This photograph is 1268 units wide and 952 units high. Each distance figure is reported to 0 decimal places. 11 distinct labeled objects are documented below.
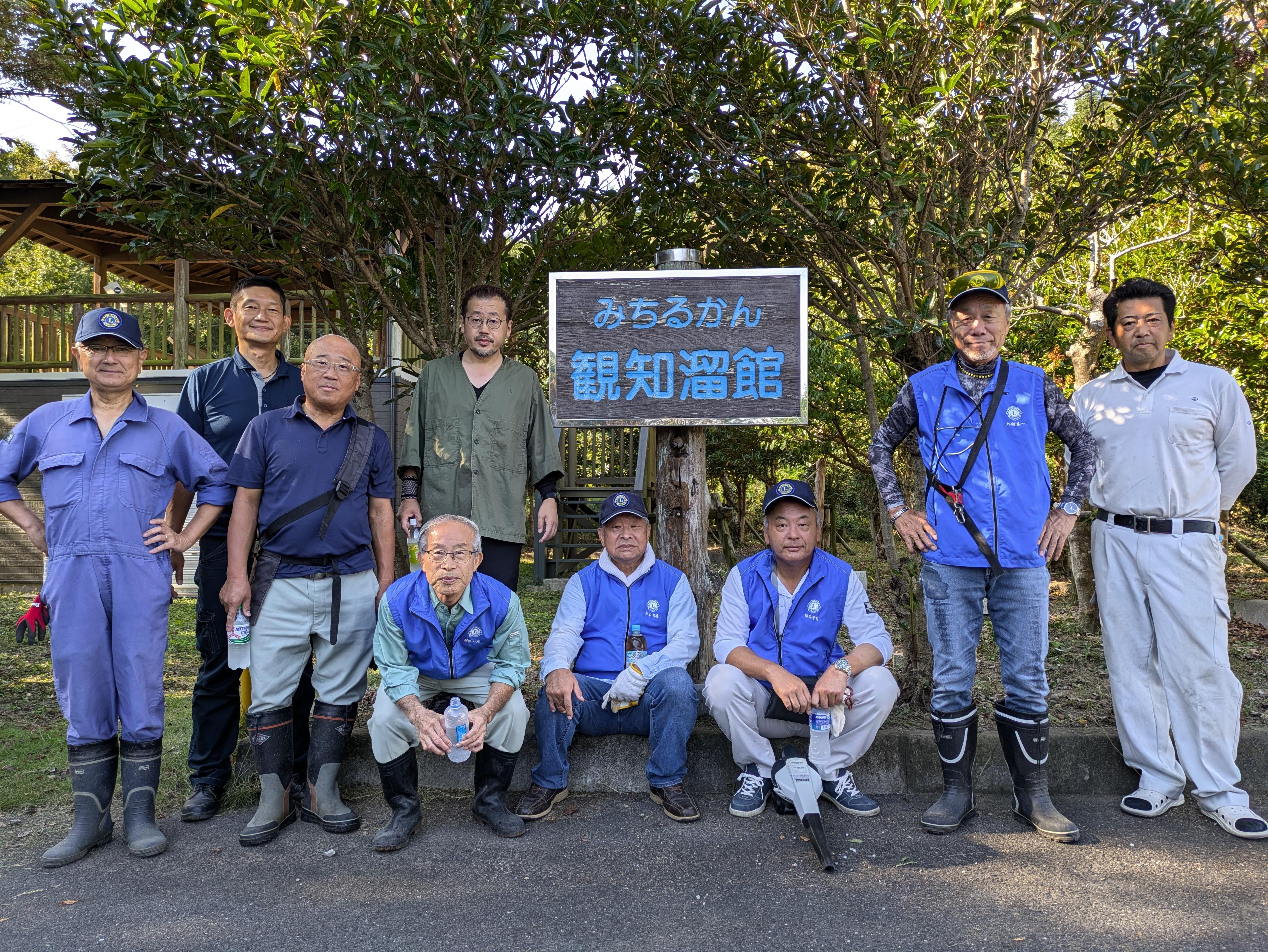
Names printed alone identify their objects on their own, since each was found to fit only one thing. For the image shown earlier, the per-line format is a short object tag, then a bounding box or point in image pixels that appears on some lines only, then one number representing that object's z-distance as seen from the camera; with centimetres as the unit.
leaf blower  329
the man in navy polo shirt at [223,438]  371
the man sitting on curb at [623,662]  362
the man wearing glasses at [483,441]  404
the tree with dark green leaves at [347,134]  381
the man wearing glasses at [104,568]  332
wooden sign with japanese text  408
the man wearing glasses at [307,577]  354
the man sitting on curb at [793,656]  357
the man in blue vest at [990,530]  340
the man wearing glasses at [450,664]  339
